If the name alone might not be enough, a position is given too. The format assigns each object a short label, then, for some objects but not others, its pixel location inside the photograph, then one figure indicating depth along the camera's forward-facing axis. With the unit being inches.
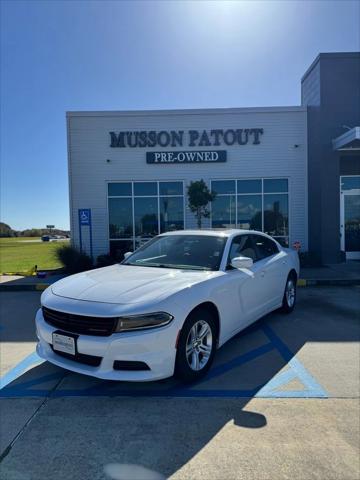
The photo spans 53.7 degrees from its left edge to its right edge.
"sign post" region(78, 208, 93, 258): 494.6
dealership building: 529.0
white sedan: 127.0
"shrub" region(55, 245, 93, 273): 469.4
